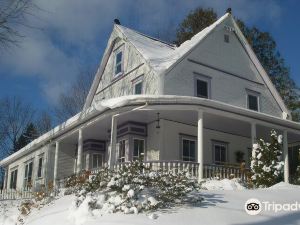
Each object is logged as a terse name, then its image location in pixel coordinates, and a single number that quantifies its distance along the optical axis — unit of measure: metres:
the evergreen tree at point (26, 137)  48.44
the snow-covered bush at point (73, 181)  12.15
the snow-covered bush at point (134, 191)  8.40
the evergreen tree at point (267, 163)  13.60
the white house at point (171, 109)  14.98
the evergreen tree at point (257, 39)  36.41
